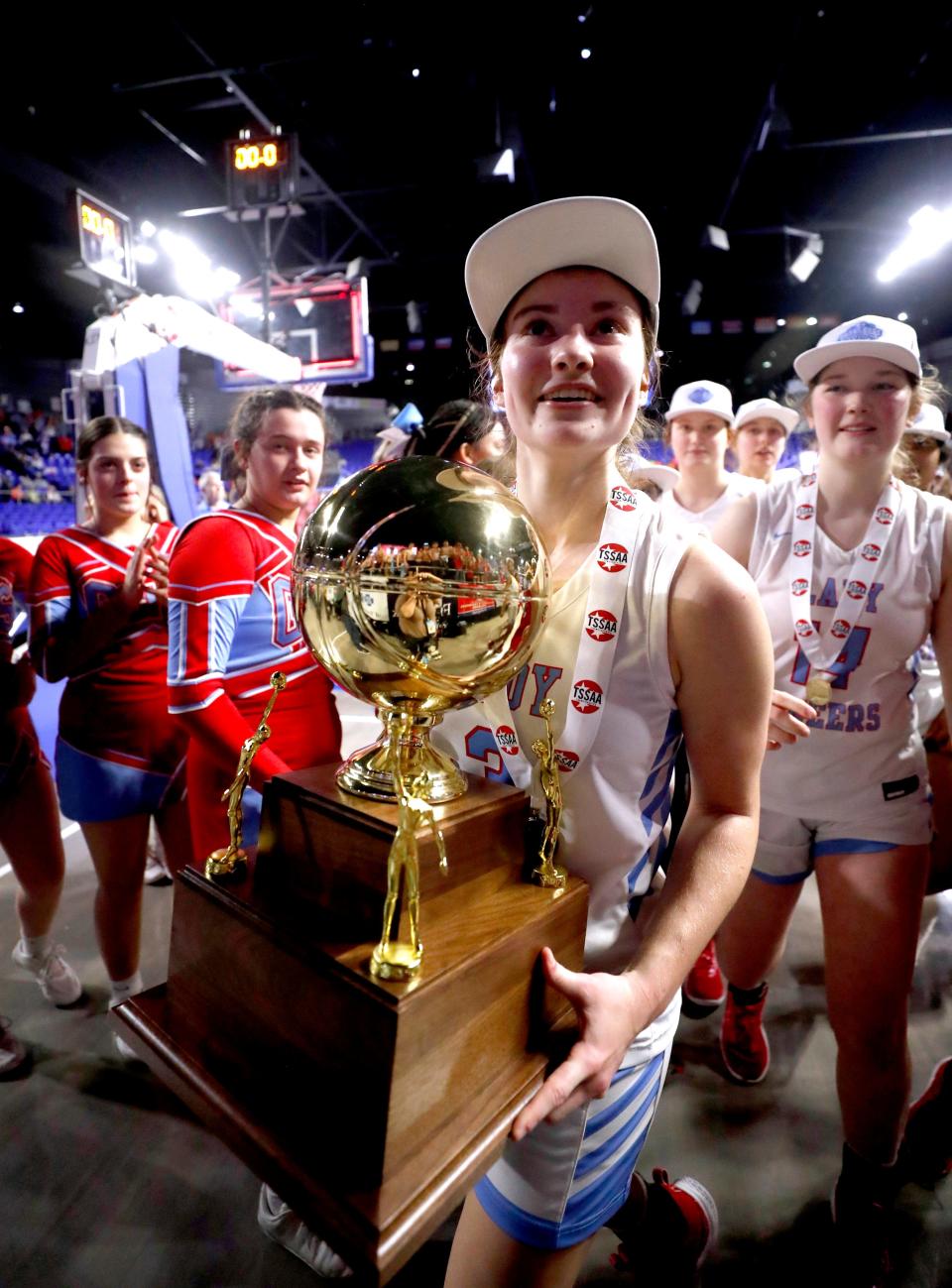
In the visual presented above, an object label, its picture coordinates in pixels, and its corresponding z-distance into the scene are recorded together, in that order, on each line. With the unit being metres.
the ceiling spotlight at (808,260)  11.26
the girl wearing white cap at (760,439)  4.24
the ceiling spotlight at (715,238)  10.45
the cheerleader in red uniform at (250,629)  1.60
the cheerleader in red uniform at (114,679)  2.13
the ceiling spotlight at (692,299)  13.72
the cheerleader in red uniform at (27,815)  2.25
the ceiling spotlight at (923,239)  8.79
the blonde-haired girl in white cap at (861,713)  1.65
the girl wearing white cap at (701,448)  3.49
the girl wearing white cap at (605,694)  0.89
